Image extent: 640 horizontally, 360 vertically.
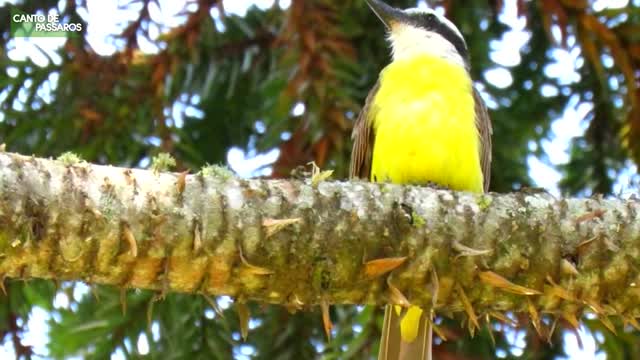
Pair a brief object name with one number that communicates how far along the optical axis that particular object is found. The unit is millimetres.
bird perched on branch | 4826
